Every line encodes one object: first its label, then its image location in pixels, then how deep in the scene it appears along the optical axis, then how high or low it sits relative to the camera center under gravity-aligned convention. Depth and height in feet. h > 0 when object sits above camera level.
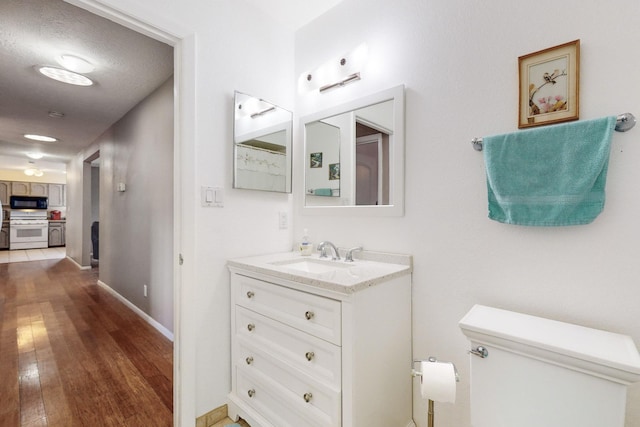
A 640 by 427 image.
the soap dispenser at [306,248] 6.31 -0.79
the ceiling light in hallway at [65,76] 8.36 +3.85
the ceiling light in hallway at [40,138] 15.18 +3.70
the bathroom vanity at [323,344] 3.88 -1.96
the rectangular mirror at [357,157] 5.24 +1.07
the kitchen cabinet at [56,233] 30.65 -2.53
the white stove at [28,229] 27.78 -1.94
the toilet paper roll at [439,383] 3.36 -1.95
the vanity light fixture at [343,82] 5.77 +2.55
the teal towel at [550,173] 3.35 +0.48
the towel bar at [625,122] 3.24 +0.99
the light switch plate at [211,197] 5.32 +0.24
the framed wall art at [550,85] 3.62 +1.60
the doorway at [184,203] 5.08 +0.11
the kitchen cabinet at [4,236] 27.43 -2.54
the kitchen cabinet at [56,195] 31.78 +1.45
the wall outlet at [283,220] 6.78 -0.22
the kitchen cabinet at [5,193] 28.14 +1.44
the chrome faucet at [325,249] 5.84 -0.78
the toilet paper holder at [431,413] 3.68 -2.48
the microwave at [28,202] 28.04 +0.61
